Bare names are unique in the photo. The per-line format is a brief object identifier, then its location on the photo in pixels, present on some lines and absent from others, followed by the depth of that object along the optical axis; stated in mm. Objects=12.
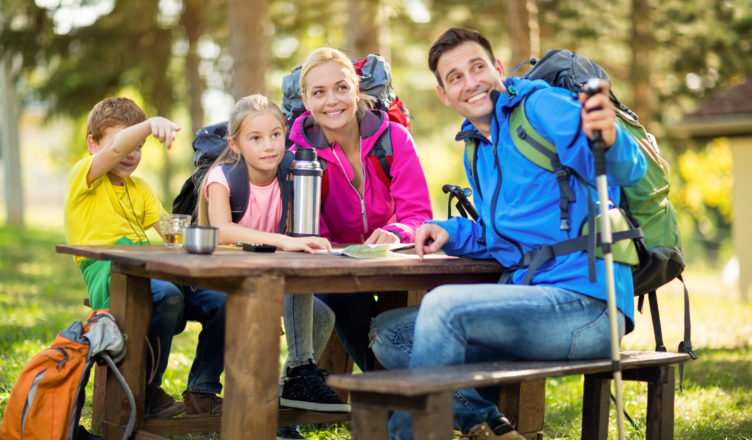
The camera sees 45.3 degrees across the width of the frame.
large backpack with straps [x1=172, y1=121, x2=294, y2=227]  4602
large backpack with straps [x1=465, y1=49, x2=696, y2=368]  3557
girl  4316
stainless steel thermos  4254
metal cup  3566
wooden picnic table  3221
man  3330
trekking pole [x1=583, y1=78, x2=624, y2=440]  3285
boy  4184
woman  4555
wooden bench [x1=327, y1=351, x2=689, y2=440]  2941
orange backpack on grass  3727
